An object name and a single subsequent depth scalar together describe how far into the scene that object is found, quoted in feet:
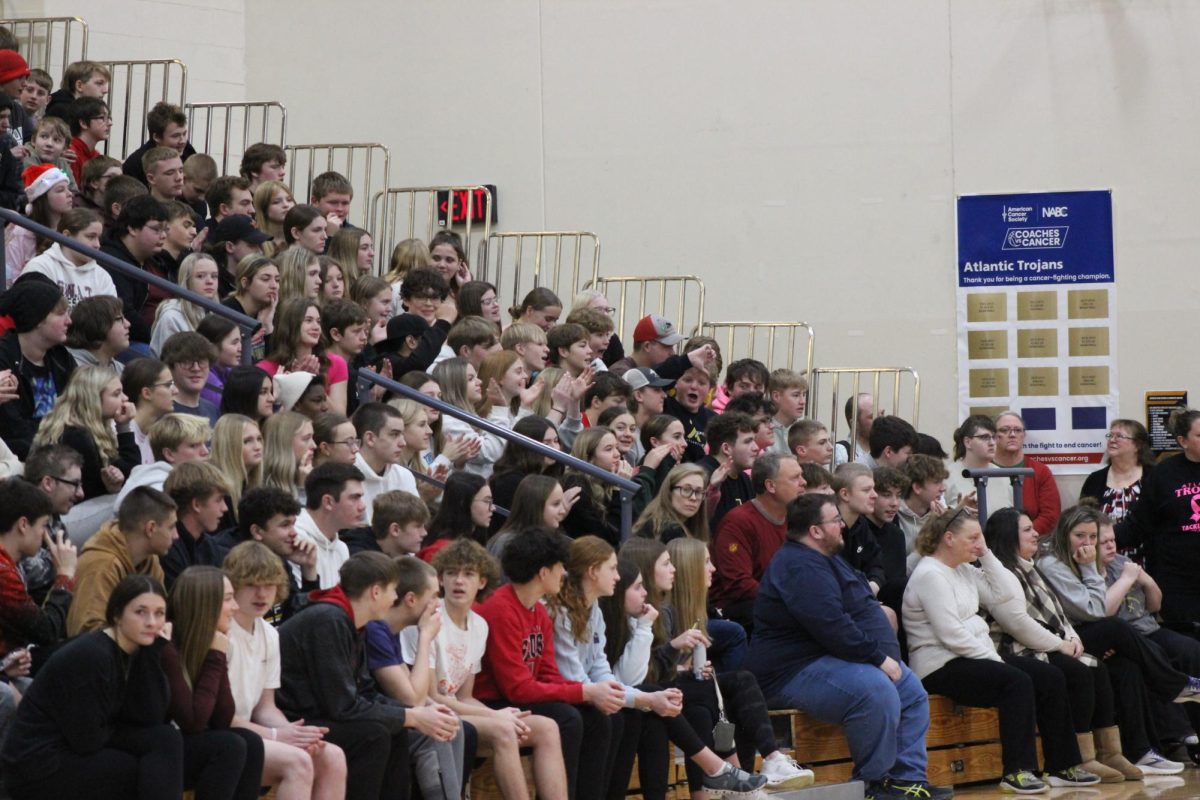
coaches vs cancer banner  82.07
